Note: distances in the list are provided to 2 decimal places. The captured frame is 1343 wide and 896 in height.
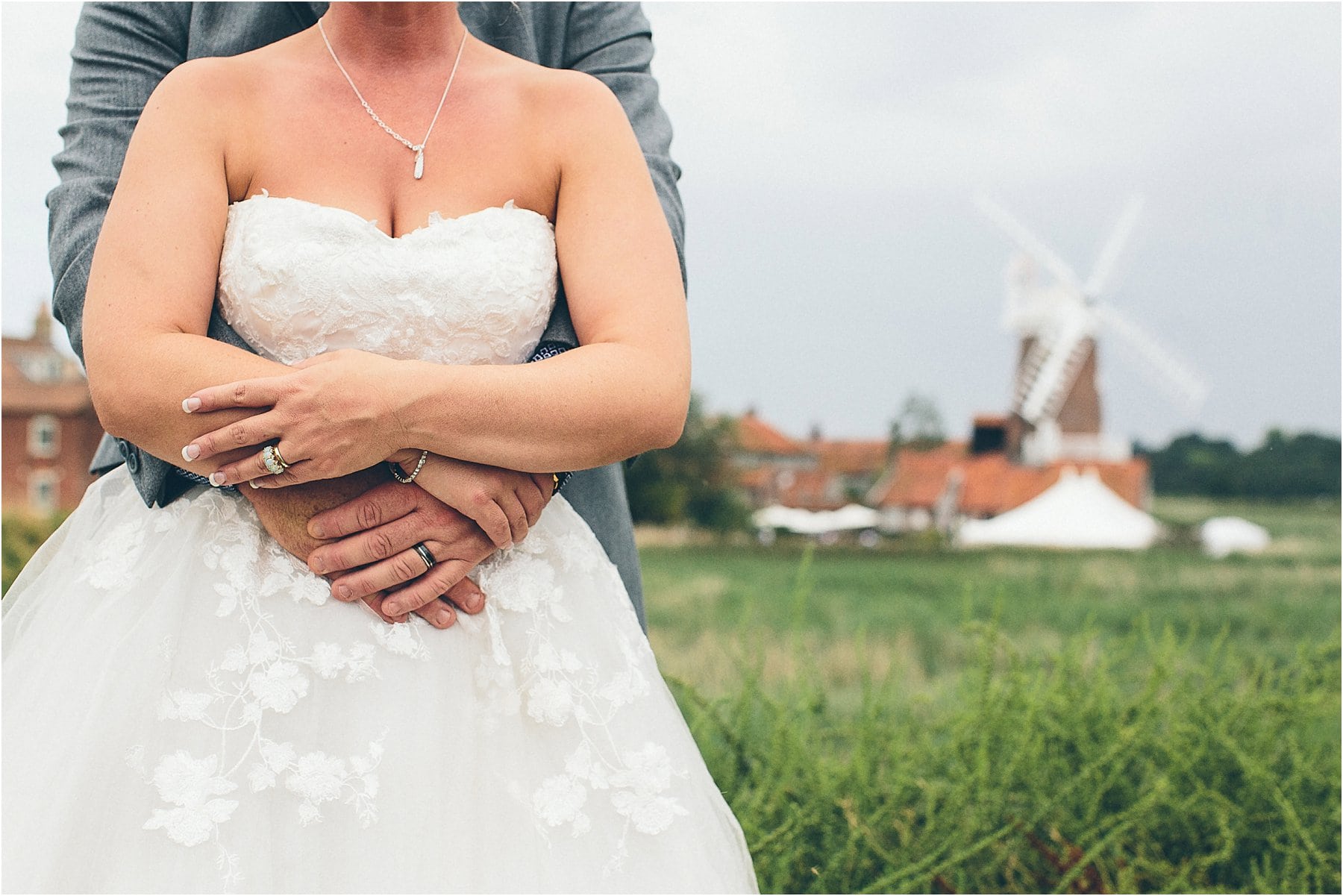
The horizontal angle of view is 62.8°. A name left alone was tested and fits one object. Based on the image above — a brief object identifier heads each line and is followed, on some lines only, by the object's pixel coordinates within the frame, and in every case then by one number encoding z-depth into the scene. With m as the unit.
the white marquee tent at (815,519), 34.47
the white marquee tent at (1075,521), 39.06
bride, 1.41
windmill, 35.78
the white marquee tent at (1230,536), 33.75
